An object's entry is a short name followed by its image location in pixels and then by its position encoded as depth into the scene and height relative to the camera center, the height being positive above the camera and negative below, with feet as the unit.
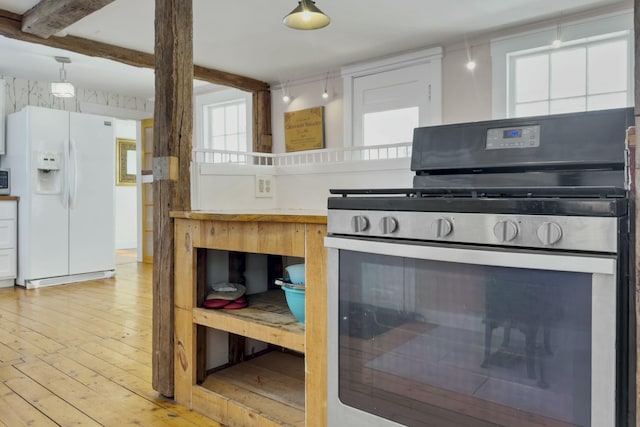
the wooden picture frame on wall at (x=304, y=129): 15.61 +2.54
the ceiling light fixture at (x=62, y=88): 14.52 +3.64
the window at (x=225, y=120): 17.58 +3.28
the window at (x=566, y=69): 10.24 +3.22
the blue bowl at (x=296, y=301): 5.41 -1.17
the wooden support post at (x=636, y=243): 2.83 -0.26
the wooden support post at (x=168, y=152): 6.57 +0.73
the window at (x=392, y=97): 13.08 +3.17
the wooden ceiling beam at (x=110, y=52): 11.07 +4.25
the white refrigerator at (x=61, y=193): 15.05 +0.32
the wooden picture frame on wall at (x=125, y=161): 26.16 +2.38
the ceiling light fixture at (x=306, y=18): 7.80 +3.22
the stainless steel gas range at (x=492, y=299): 3.01 -0.74
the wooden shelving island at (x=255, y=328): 4.83 -1.51
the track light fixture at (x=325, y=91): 15.47 +3.76
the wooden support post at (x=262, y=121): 16.74 +2.98
